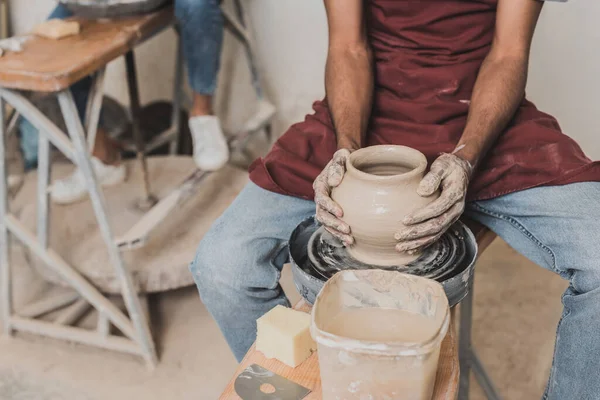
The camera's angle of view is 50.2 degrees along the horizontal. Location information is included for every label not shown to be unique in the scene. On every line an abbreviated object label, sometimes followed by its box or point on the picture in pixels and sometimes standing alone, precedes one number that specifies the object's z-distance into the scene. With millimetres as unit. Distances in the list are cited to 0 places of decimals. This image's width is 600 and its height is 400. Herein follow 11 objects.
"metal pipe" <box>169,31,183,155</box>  2512
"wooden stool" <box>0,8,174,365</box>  1575
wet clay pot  1002
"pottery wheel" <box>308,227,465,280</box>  1033
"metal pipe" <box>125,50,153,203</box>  2221
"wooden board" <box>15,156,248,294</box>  1979
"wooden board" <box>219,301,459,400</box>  890
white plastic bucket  765
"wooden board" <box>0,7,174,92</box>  1531
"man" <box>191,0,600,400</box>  1097
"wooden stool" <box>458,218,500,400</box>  1571
